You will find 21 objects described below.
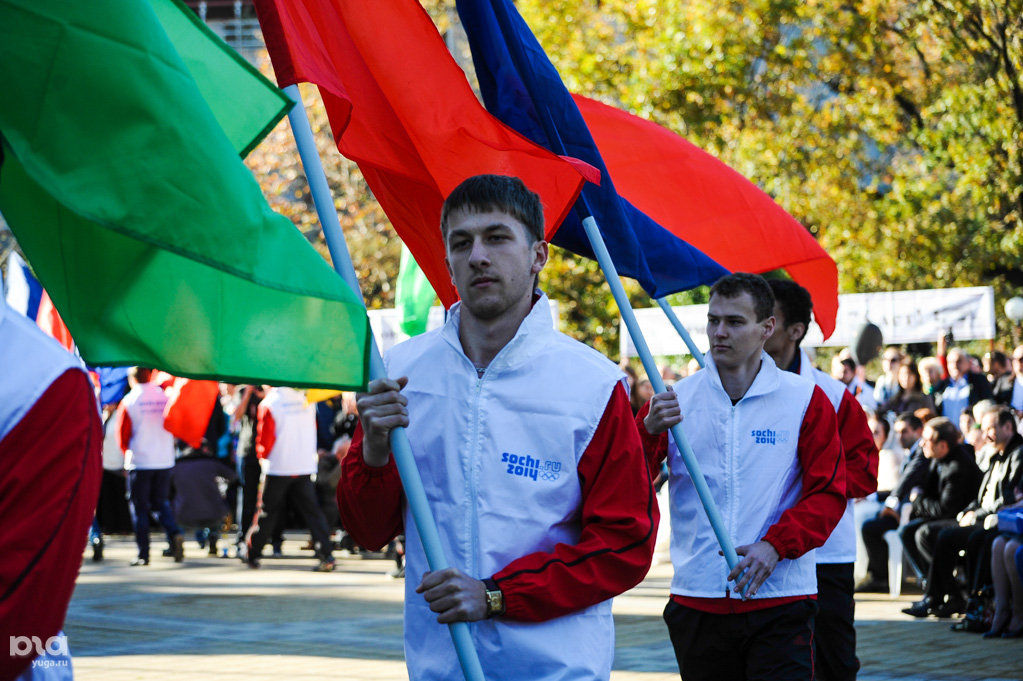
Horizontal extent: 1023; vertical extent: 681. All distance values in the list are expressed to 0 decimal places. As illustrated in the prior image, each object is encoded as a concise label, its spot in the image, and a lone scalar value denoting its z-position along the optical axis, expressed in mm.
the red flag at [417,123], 4719
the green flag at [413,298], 9977
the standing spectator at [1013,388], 14539
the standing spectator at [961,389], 15031
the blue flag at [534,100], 5285
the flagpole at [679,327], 6555
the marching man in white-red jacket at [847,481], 6348
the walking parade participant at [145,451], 16094
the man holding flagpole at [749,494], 5316
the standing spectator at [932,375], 16078
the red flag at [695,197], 6805
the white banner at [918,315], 17797
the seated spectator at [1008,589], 10750
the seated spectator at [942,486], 12398
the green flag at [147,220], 2740
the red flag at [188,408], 16094
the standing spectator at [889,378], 16734
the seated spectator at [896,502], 13094
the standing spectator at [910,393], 14938
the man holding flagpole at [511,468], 3488
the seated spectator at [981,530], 11625
